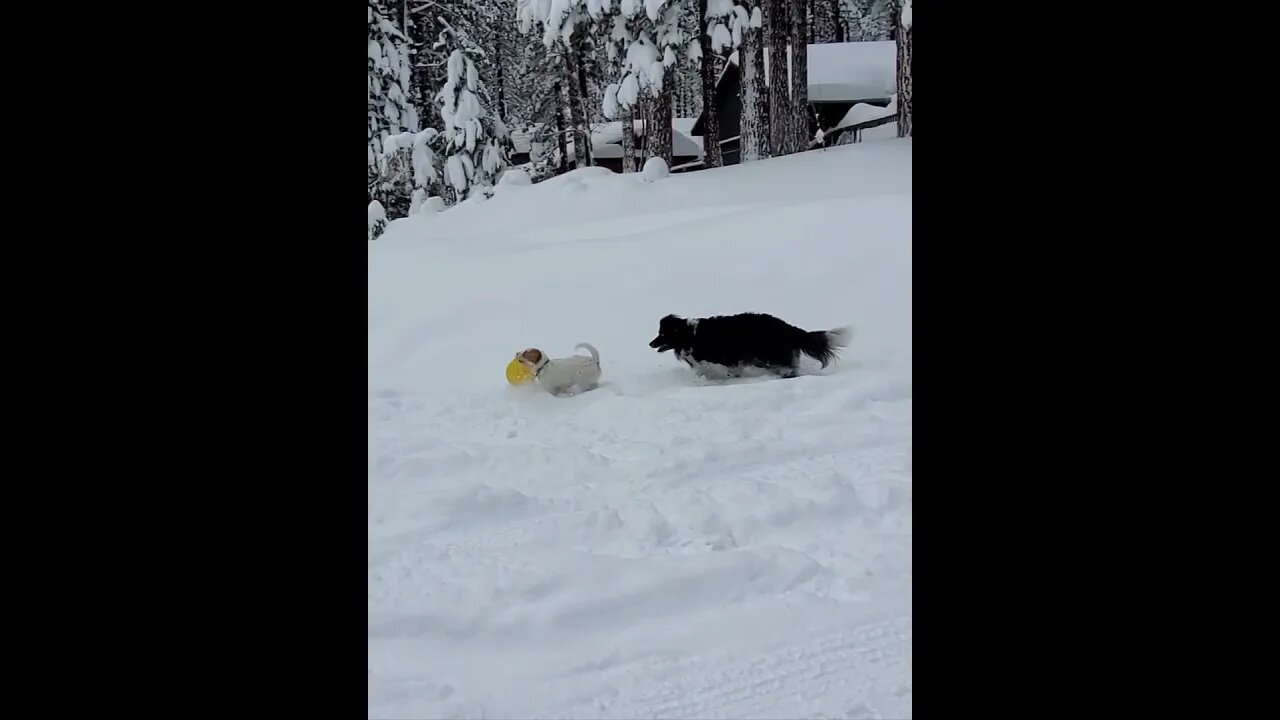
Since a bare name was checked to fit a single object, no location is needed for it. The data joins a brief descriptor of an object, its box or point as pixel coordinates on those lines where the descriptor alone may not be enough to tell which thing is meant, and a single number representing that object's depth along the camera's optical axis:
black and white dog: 6.43
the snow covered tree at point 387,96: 16.42
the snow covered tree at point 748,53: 13.17
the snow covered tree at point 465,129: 15.76
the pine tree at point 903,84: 14.39
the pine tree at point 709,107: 16.67
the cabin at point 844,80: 22.69
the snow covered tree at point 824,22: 29.06
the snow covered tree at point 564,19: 12.92
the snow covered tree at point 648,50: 13.29
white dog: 6.34
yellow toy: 6.39
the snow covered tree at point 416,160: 14.62
